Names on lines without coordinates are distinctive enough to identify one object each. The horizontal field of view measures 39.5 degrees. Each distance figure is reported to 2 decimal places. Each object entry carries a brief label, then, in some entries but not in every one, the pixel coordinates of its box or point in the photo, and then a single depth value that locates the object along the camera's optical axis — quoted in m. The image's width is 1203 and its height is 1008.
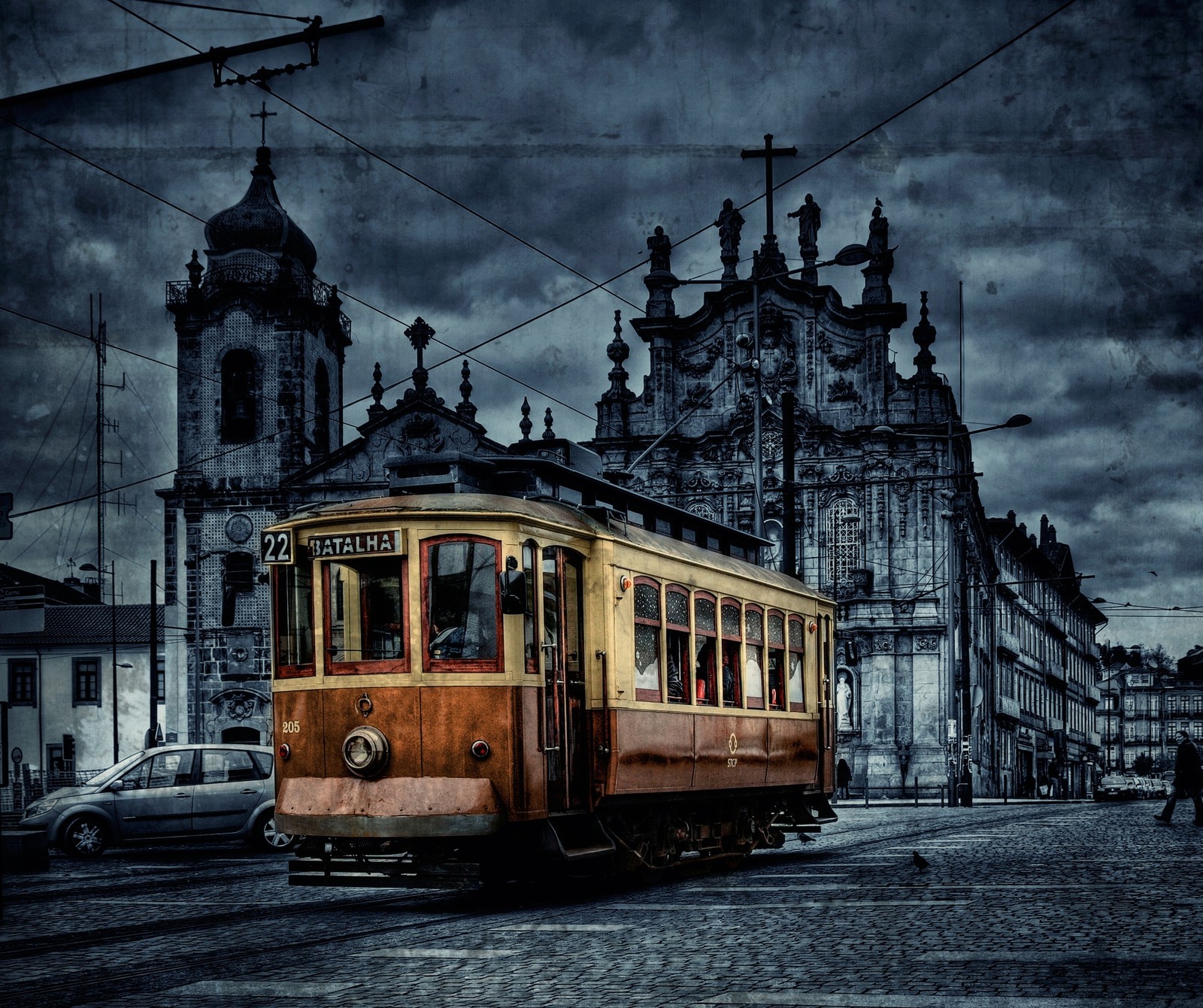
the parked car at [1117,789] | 53.50
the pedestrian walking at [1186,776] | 23.23
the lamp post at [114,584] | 45.62
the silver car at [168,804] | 20.19
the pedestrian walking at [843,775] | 42.78
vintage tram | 11.30
